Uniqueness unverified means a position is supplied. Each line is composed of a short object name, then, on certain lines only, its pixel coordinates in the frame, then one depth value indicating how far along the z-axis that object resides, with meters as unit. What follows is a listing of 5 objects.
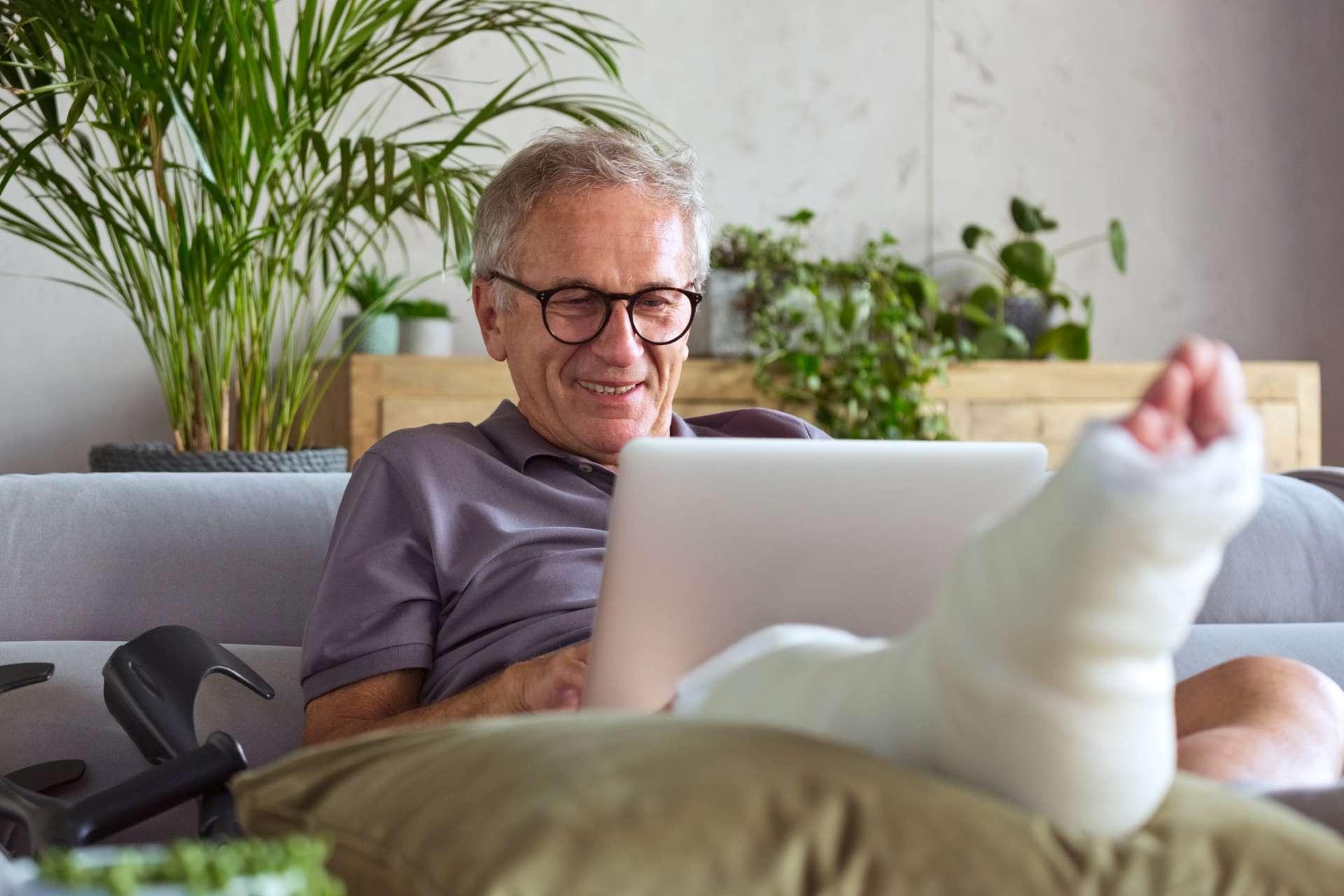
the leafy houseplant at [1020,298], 3.48
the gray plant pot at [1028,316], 3.62
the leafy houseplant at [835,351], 3.13
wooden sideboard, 2.93
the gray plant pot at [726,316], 3.22
